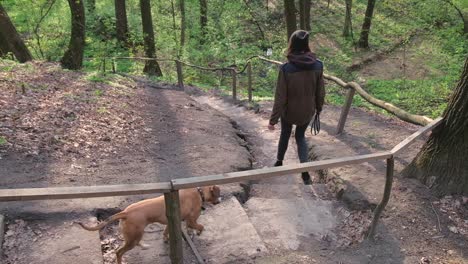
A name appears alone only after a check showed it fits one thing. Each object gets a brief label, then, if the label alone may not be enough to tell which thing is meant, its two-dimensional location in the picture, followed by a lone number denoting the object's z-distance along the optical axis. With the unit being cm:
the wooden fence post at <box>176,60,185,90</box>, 1545
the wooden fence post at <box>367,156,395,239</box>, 442
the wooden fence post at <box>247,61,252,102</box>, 1262
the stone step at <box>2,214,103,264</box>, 375
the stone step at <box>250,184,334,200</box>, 586
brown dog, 368
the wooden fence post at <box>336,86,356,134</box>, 791
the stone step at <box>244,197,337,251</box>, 464
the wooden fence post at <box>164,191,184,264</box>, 315
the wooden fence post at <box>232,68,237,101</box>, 1331
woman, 529
